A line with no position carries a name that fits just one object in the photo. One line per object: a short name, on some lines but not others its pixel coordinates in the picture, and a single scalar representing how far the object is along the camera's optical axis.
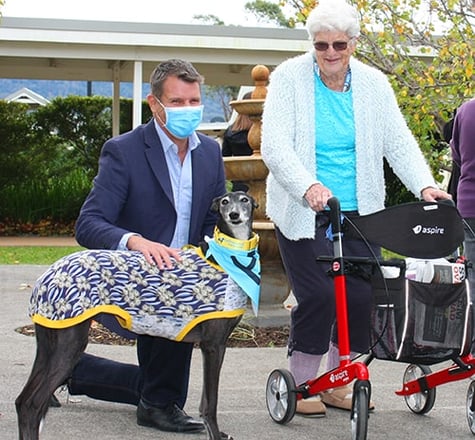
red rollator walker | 4.70
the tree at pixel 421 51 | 11.16
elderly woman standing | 5.28
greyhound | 4.46
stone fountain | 8.71
